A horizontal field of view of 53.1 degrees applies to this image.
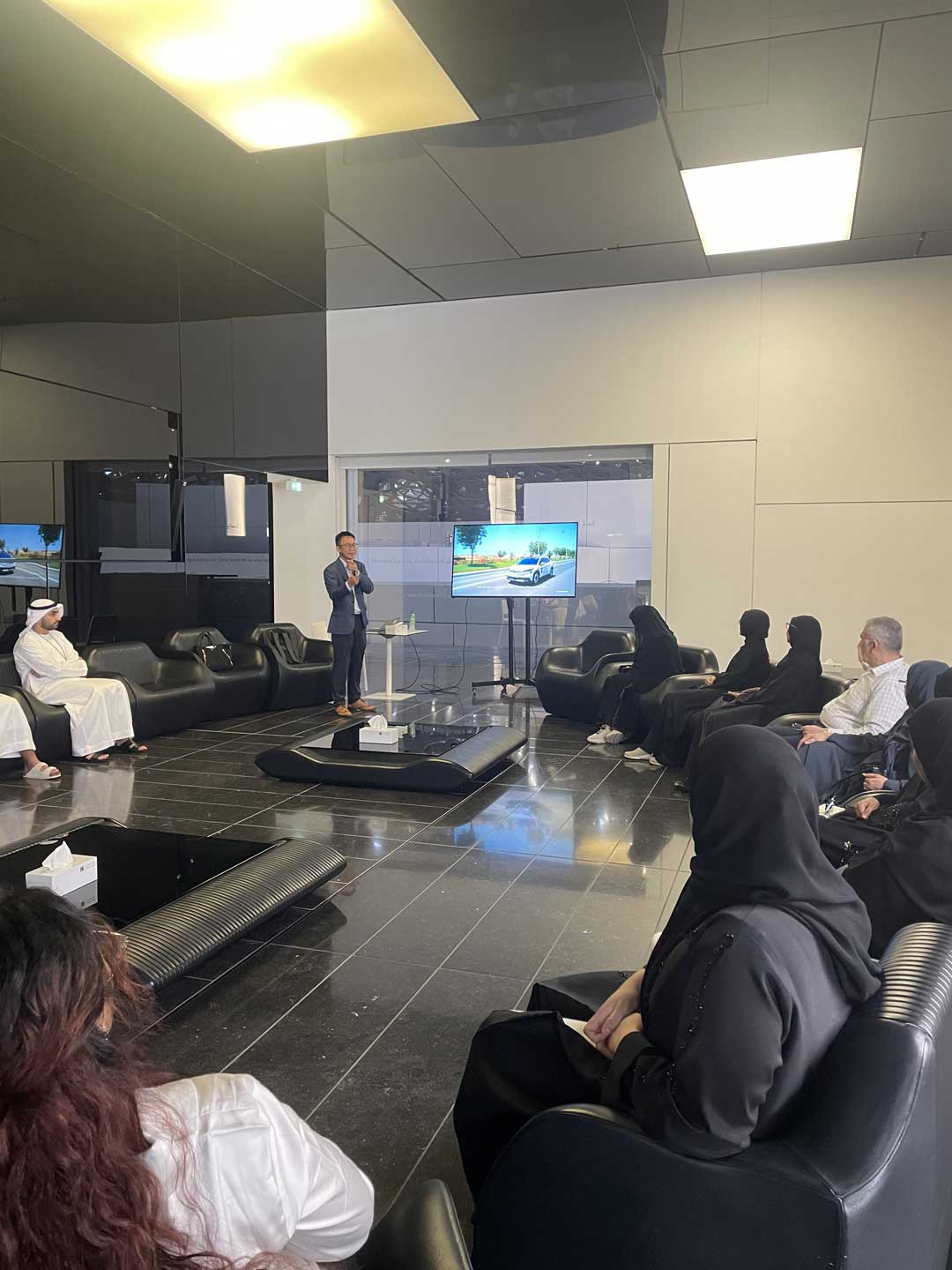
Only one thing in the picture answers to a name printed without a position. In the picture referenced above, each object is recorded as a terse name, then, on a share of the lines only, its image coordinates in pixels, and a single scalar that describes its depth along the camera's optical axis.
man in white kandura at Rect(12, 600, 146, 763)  7.38
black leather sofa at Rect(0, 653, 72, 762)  7.06
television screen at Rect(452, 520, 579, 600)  10.36
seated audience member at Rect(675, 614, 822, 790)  6.38
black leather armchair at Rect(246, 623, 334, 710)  9.77
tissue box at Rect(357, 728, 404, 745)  6.72
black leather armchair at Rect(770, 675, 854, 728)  6.32
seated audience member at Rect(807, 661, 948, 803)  4.59
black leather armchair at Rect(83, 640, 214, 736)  8.07
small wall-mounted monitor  7.74
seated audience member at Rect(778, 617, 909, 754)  5.29
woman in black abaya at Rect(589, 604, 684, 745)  7.92
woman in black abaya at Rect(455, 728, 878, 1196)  1.52
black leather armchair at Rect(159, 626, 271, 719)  9.09
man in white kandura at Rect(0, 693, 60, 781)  6.80
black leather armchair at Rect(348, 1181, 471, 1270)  1.39
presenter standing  9.66
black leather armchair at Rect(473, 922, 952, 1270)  1.45
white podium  10.43
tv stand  10.66
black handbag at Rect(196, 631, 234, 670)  9.34
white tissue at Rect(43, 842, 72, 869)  3.55
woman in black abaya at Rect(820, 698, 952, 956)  2.88
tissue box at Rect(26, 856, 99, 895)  3.48
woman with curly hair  0.92
